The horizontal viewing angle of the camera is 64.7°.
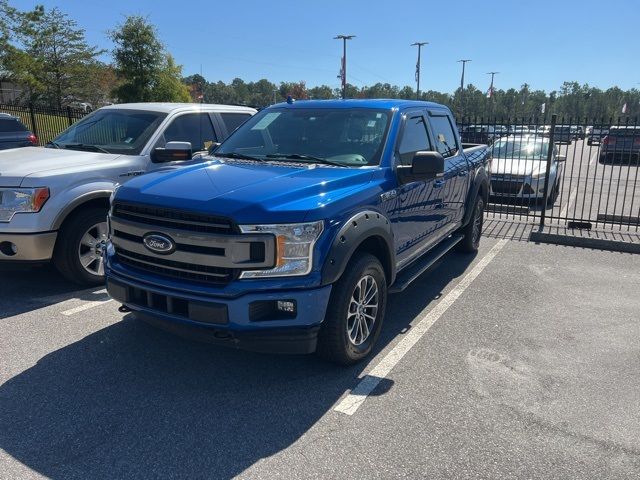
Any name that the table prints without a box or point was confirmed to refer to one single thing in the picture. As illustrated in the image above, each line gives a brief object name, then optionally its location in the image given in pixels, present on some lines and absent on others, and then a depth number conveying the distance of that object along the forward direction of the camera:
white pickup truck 4.79
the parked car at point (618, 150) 11.98
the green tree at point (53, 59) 26.84
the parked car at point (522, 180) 10.39
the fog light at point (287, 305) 3.19
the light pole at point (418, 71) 53.67
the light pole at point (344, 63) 46.03
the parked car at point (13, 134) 9.95
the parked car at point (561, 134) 8.77
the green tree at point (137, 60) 24.86
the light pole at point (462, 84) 64.25
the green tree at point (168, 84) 25.86
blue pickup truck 3.16
